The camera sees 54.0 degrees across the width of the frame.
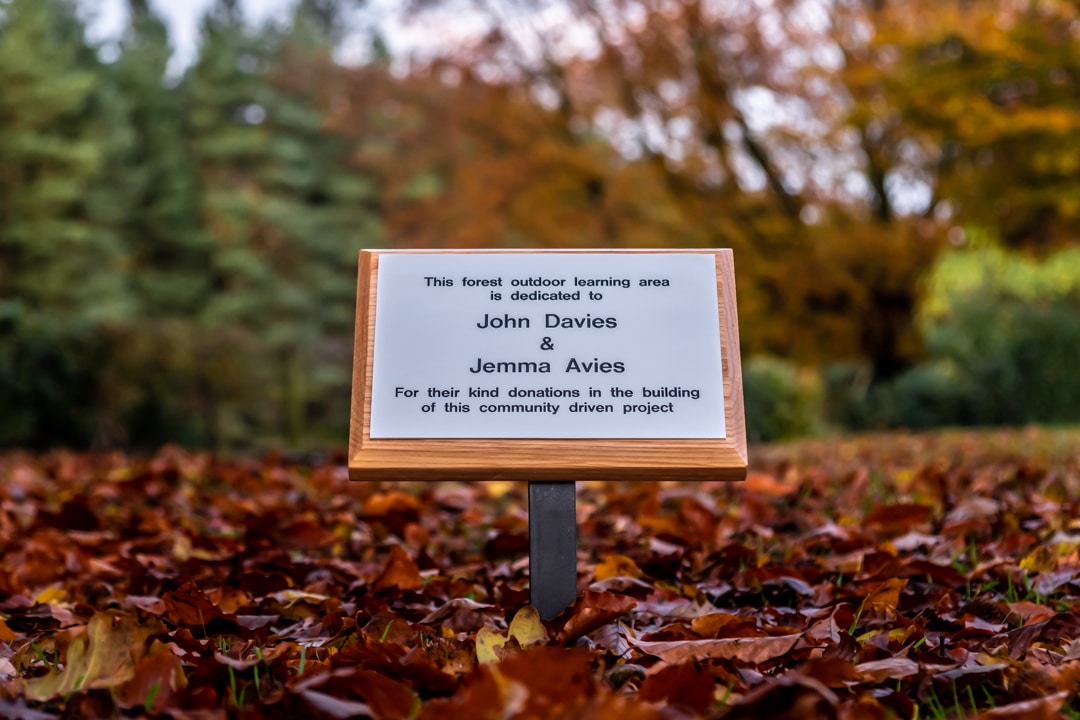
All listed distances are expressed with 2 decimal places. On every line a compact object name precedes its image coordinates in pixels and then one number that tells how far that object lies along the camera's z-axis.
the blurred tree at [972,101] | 11.01
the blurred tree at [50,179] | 17.30
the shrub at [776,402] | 9.94
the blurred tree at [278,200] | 20.22
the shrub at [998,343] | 9.64
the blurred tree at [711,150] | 11.69
